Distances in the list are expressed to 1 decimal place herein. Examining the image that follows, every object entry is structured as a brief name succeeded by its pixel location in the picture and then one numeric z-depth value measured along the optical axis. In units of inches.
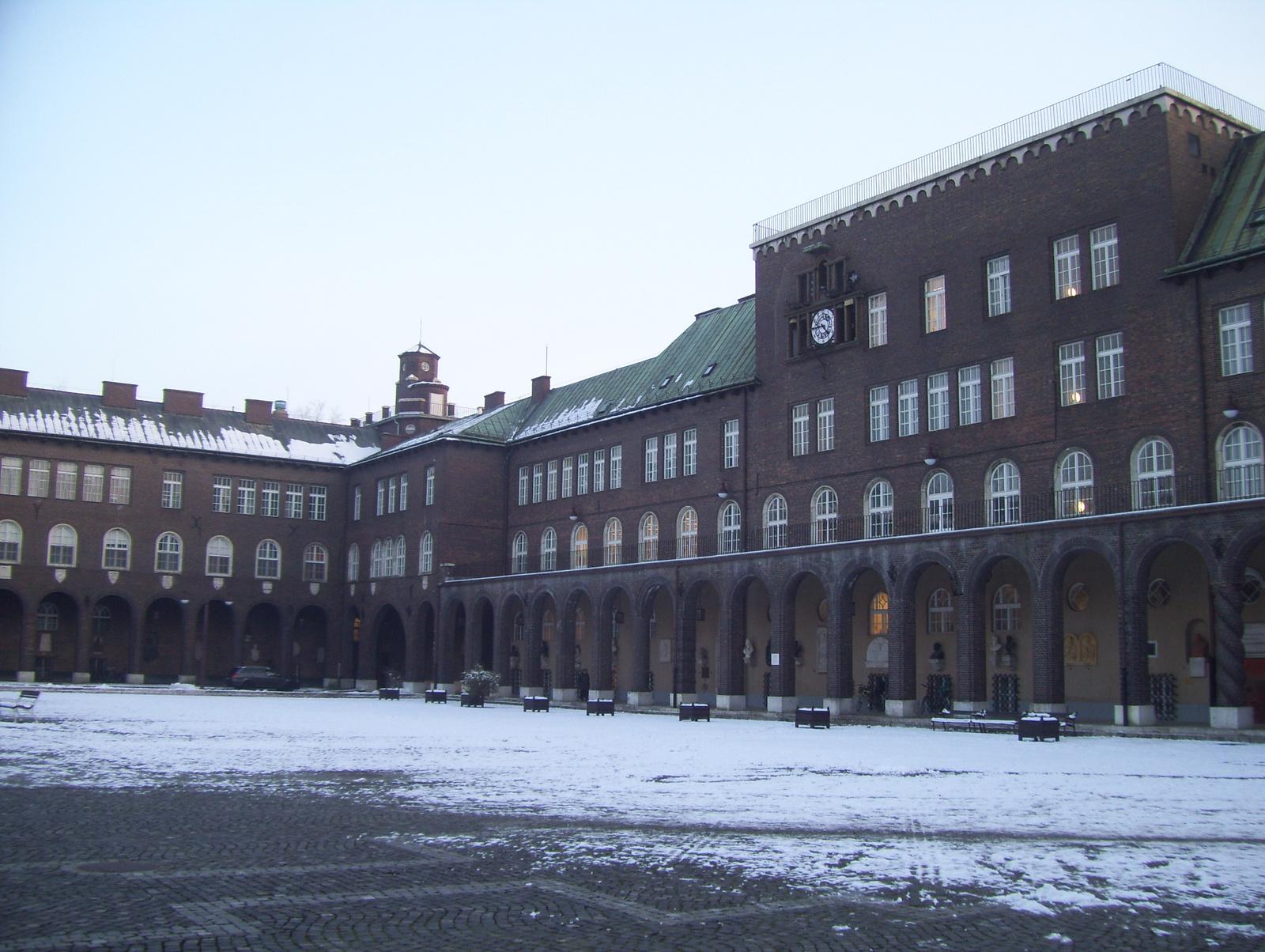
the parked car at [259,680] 2411.4
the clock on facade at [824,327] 1646.2
